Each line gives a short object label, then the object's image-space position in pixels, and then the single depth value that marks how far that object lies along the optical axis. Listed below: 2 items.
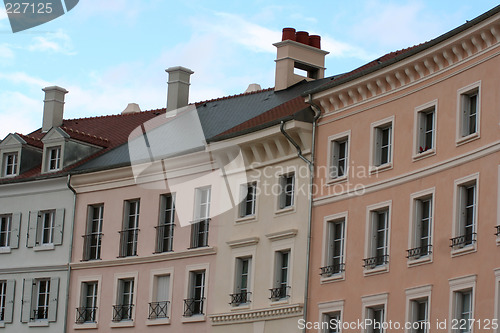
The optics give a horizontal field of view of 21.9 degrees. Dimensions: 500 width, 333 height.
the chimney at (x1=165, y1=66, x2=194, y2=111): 54.22
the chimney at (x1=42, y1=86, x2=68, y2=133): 57.22
